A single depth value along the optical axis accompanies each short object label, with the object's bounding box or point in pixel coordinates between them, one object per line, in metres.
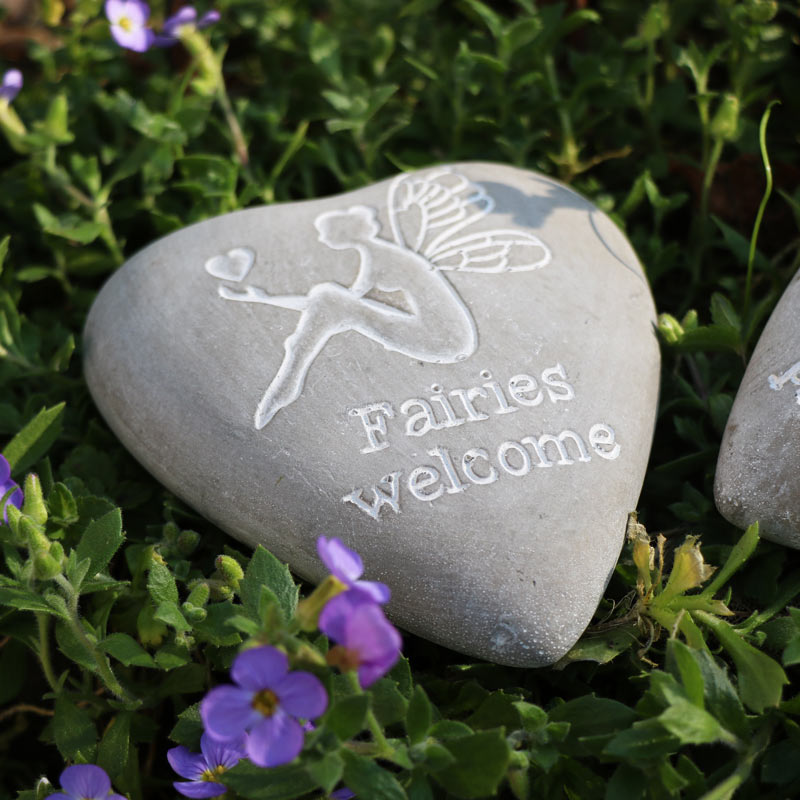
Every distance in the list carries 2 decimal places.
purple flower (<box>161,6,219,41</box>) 0.49
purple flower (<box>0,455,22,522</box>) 0.41
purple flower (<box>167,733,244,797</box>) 0.39
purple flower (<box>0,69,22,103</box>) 0.47
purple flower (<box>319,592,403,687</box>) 0.36
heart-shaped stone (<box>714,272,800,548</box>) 0.41
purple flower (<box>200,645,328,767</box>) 0.36
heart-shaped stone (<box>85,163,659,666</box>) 0.40
